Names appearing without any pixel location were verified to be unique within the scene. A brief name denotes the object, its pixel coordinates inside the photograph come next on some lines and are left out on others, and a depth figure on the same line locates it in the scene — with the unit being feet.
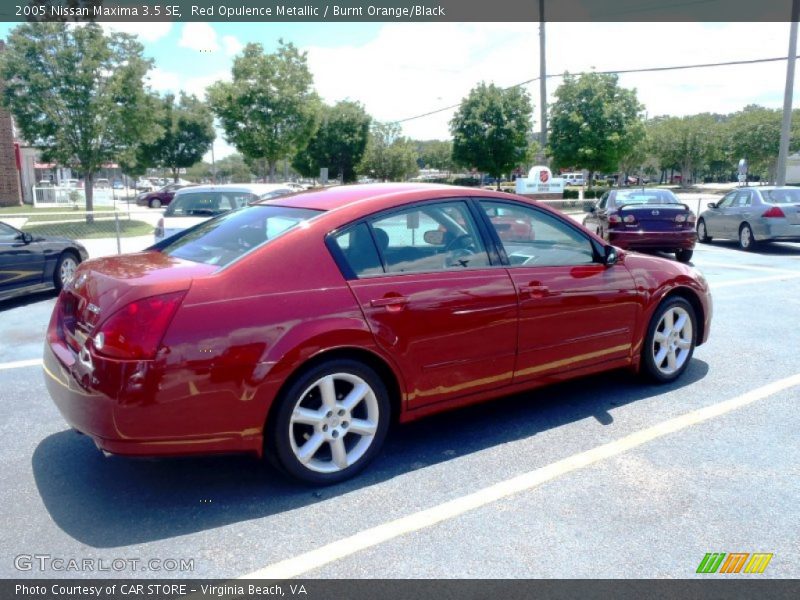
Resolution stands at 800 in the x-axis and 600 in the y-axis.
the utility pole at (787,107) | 71.61
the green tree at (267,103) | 91.45
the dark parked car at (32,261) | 28.30
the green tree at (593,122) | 104.78
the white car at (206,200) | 36.09
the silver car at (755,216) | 46.44
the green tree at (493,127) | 113.50
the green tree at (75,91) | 68.49
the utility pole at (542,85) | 85.26
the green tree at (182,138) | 150.20
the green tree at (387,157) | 151.84
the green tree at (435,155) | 264.39
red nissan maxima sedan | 10.52
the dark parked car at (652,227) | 41.37
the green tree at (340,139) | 139.13
